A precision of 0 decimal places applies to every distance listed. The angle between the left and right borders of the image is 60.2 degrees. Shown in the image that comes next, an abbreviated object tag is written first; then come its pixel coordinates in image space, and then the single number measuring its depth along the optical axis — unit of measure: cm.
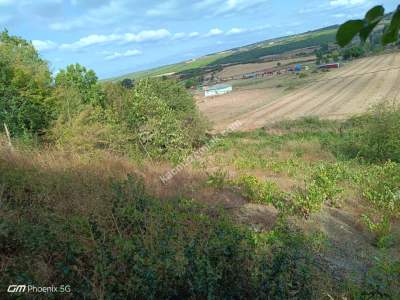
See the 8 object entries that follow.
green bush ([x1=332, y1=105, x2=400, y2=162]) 1522
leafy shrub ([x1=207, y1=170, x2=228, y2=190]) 870
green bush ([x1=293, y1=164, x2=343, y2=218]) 816
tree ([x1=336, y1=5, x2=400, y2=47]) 76
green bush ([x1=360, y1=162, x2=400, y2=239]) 752
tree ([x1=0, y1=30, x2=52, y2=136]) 1556
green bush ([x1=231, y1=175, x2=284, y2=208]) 848
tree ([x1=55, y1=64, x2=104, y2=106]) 2212
